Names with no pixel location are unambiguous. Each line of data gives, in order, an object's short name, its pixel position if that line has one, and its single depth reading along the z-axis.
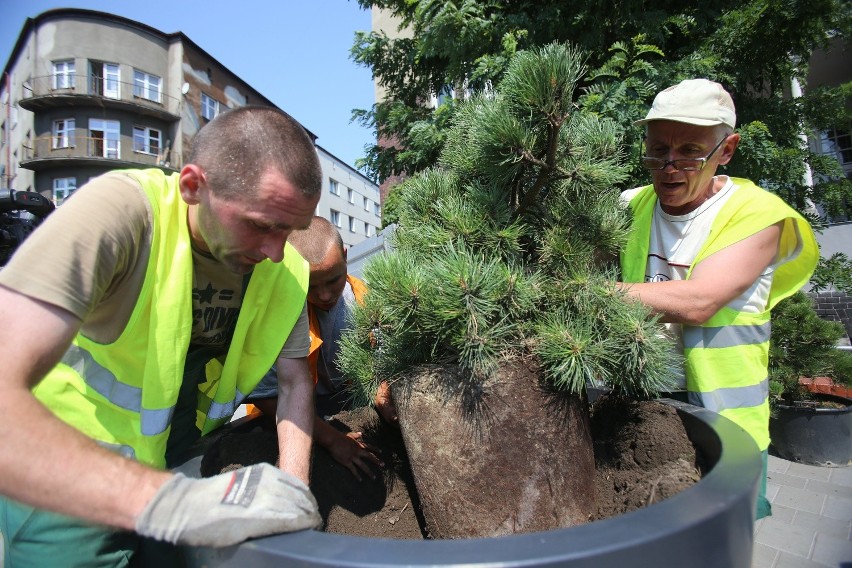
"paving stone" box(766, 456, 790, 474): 3.86
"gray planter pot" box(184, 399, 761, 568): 0.68
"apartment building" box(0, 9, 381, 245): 26.12
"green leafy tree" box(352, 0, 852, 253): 3.52
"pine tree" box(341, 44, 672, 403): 1.18
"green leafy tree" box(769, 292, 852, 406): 3.84
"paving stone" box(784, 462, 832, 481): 3.68
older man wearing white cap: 1.47
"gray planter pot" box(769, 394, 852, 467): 3.74
